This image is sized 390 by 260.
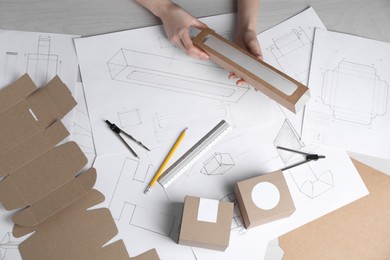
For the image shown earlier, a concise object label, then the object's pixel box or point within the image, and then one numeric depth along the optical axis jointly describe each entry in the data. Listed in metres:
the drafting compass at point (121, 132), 0.88
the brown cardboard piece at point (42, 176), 0.82
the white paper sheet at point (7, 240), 0.79
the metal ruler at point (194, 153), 0.86
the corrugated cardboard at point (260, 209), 0.79
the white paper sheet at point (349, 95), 0.92
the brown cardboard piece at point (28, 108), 0.86
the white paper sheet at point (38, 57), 0.92
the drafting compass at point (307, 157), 0.89
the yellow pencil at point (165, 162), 0.85
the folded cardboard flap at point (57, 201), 0.81
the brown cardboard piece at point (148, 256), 0.81
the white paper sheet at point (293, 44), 0.97
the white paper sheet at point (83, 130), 0.87
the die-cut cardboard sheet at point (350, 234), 0.84
